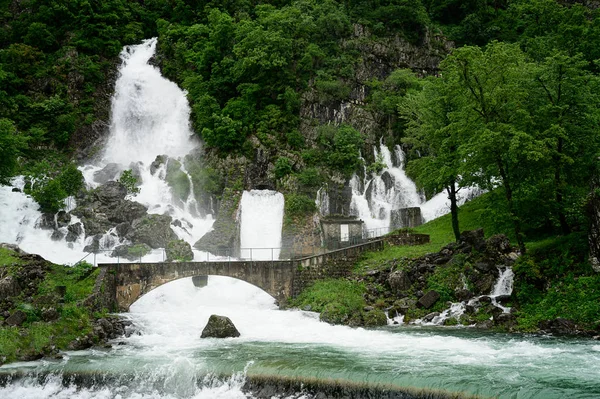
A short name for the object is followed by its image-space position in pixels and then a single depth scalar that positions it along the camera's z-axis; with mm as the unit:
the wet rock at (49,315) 27438
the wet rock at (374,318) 30312
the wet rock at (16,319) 26672
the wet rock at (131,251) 43531
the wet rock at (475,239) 33469
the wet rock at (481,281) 31031
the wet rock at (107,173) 56628
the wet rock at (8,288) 29734
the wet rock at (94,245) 45769
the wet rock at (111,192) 51594
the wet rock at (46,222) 48031
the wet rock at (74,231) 47281
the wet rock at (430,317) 30406
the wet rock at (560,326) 25656
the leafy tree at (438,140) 35438
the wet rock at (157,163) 57500
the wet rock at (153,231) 46594
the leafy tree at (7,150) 46312
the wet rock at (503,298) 29775
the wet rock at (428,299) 31584
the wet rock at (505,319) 27734
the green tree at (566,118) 30359
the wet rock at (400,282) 34031
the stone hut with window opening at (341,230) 48562
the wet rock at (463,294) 31078
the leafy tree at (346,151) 55406
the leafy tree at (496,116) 30078
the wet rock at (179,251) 43500
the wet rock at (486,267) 31638
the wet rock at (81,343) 26130
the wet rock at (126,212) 49781
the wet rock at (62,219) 48497
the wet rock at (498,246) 32625
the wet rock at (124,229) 47469
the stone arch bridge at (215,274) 35125
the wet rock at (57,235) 47222
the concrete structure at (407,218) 50156
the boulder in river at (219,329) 28359
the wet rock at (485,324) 28212
